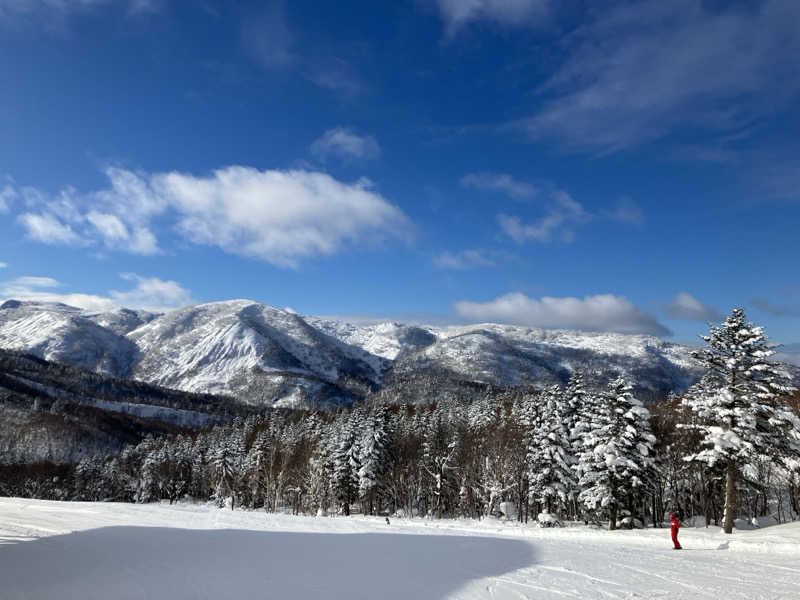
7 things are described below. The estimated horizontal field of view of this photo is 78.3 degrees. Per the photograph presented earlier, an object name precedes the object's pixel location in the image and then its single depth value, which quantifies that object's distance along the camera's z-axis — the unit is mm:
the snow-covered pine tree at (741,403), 25328
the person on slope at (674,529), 19752
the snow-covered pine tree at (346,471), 51656
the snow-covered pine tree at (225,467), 66250
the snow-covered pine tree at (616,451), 31328
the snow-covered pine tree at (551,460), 37750
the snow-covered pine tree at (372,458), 49969
